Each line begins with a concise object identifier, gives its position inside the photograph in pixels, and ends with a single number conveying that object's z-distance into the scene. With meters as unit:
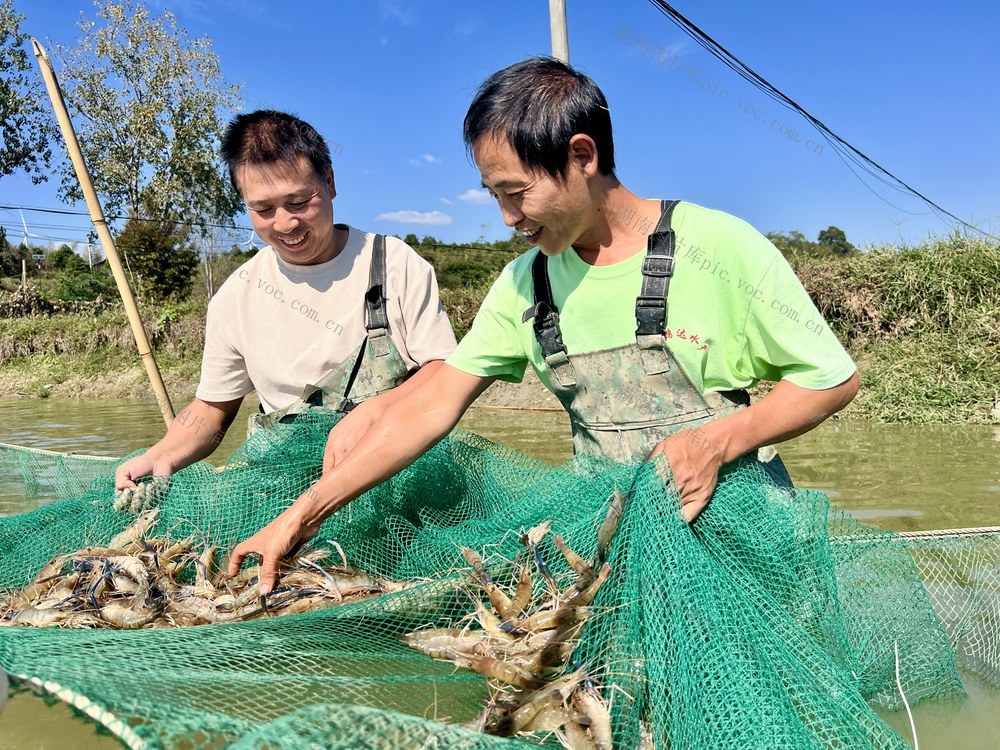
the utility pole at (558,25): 5.85
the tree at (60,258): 44.06
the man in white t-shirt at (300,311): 3.14
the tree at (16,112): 23.03
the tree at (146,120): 23.72
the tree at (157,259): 23.16
